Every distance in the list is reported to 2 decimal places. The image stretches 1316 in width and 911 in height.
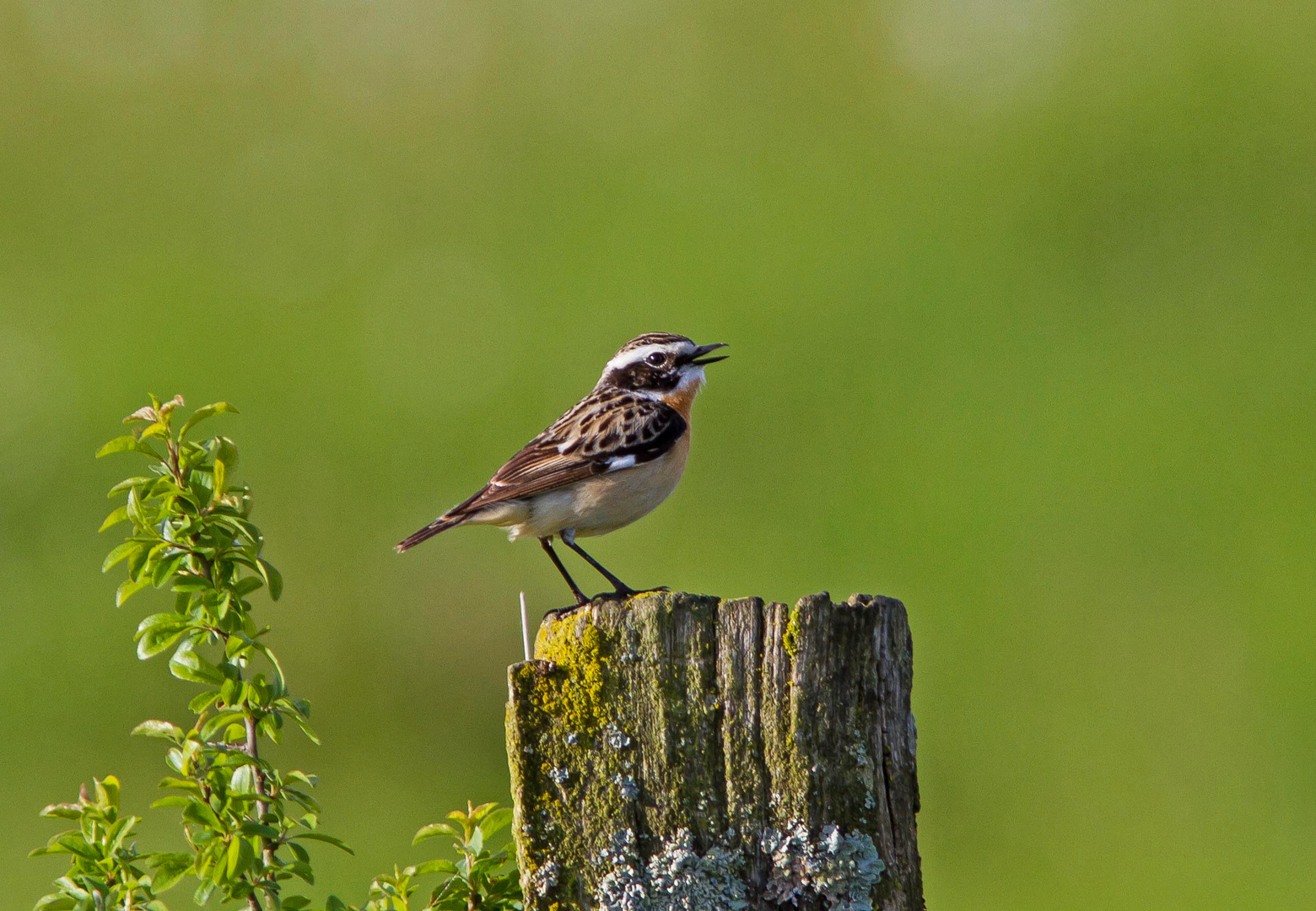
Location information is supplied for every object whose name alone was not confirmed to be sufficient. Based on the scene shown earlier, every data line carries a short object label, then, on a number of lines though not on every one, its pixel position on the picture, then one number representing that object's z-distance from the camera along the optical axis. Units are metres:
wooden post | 7.79
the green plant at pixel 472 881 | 8.41
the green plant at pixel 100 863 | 7.56
